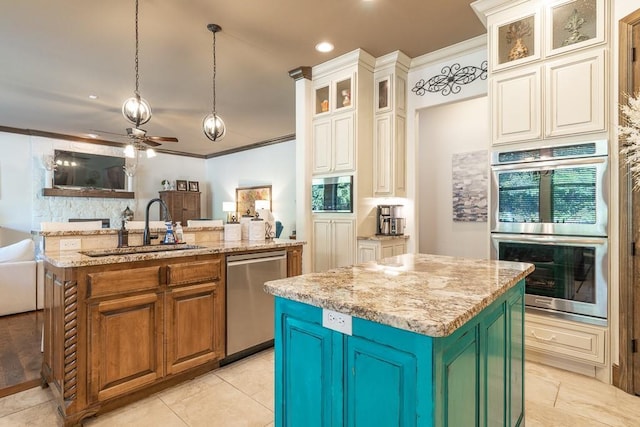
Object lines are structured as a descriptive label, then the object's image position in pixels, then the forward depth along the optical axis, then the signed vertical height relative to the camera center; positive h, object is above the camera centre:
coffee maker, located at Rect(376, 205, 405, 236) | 4.16 -0.08
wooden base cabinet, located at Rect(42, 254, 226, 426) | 2.00 -0.74
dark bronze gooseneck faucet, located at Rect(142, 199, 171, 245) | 2.77 -0.17
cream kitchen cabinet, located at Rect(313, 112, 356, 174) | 4.00 +0.83
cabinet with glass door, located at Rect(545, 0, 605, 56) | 2.52 +1.42
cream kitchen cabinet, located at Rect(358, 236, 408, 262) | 3.79 -0.38
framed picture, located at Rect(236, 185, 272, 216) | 8.40 +0.43
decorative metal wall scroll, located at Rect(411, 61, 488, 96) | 3.67 +1.49
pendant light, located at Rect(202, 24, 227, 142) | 3.78 +0.96
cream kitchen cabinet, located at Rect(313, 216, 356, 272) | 4.01 -0.34
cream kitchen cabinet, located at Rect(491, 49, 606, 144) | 2.51 +0.89
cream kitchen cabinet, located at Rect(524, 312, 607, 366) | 2.52 -0.96
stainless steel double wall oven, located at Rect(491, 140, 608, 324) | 2.50 -0.07
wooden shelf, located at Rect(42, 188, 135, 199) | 7.27 +0.47
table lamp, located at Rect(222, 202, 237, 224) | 8.73 +0.17
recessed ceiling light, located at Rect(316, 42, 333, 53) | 3.69 +1.80
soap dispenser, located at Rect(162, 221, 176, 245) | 2.87 -0.18
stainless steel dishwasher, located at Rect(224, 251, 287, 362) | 2.80 -0.73
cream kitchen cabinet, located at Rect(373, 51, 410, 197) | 4.05 +1.04
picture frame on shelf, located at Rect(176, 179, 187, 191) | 9.27 +0.78
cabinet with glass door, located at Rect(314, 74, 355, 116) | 4.05 +1.42
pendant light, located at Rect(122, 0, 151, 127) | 3.19 +0.97
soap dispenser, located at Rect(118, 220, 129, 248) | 2.67 -0.18
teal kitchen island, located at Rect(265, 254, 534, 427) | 1.02 -0.47
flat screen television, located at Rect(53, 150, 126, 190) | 7.43 +0.97
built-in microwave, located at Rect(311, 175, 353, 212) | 3.99 +0.24
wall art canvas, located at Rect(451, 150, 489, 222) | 4.66 +0.38
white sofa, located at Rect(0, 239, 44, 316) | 4.07 -0.80
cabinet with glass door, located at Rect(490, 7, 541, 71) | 2.79 +1.46
